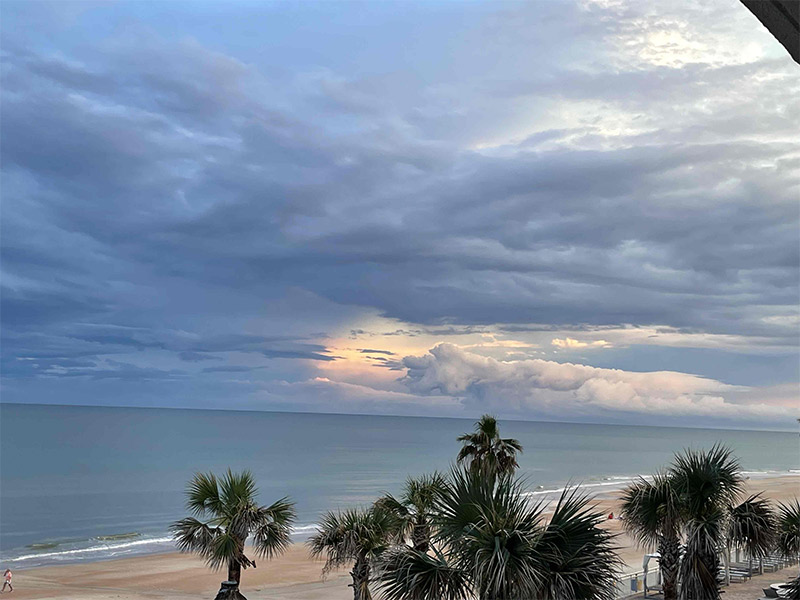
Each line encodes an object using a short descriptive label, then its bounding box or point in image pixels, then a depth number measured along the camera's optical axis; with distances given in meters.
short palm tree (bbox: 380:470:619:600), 8.37
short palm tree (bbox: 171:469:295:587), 17.45
